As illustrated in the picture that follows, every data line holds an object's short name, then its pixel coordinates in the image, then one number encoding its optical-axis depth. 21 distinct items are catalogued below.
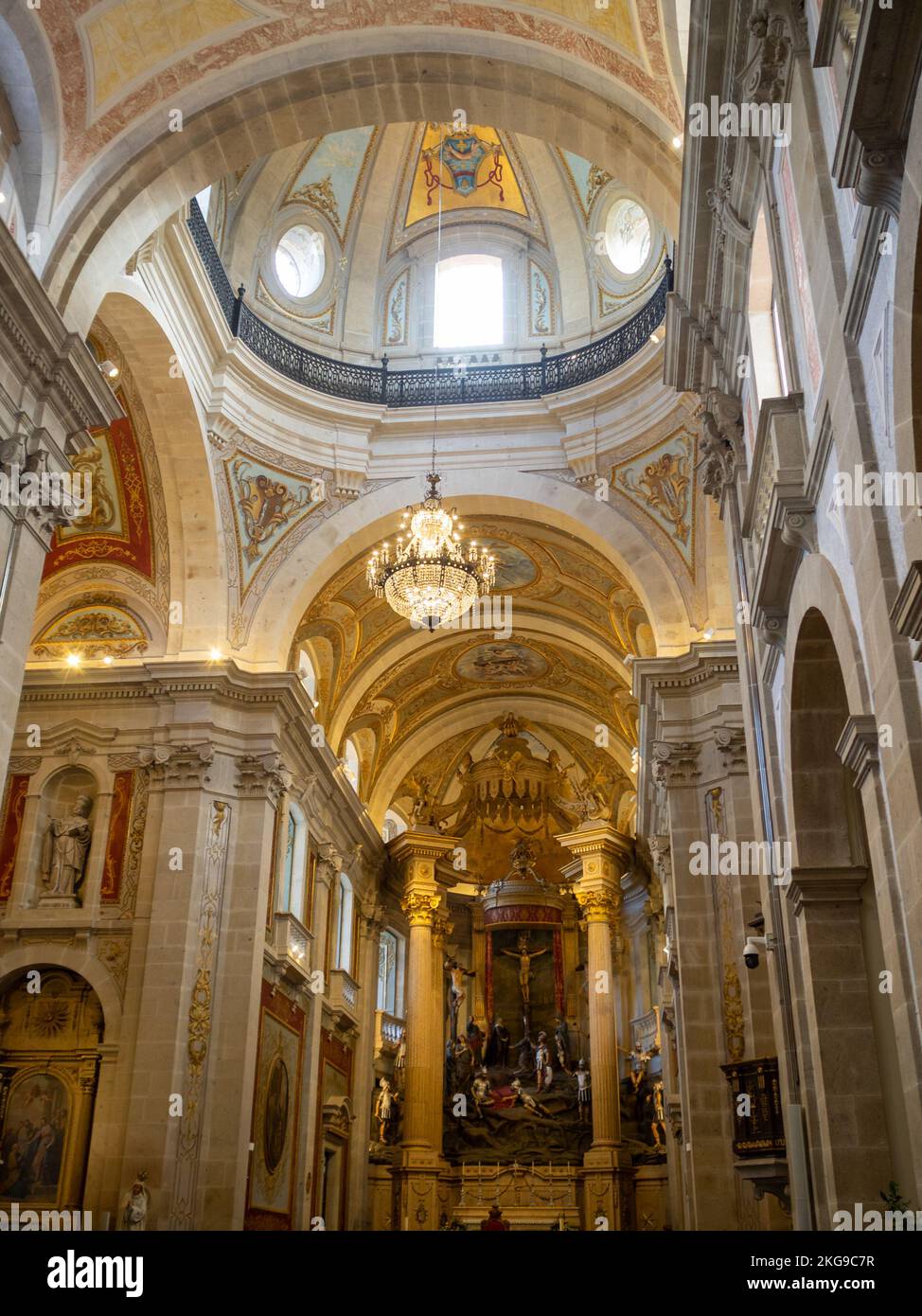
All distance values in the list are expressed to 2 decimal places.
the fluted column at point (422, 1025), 21.23
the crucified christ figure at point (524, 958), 26.28
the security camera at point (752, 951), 9.42
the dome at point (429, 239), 17.50
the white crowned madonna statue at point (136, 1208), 12.84
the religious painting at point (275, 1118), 15.13
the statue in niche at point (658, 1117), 21.58
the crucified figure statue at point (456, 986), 26.11
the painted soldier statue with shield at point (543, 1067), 24.08
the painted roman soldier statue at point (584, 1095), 23.13
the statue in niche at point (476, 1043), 24.98
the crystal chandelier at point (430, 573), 14.37
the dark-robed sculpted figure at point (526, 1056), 24.68
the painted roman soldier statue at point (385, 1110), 22.34
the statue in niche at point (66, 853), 14.98
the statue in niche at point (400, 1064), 23.38
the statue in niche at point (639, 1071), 22.83
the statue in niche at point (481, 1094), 23.69
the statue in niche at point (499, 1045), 25.08
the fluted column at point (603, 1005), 21.02
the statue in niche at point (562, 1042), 24.62
